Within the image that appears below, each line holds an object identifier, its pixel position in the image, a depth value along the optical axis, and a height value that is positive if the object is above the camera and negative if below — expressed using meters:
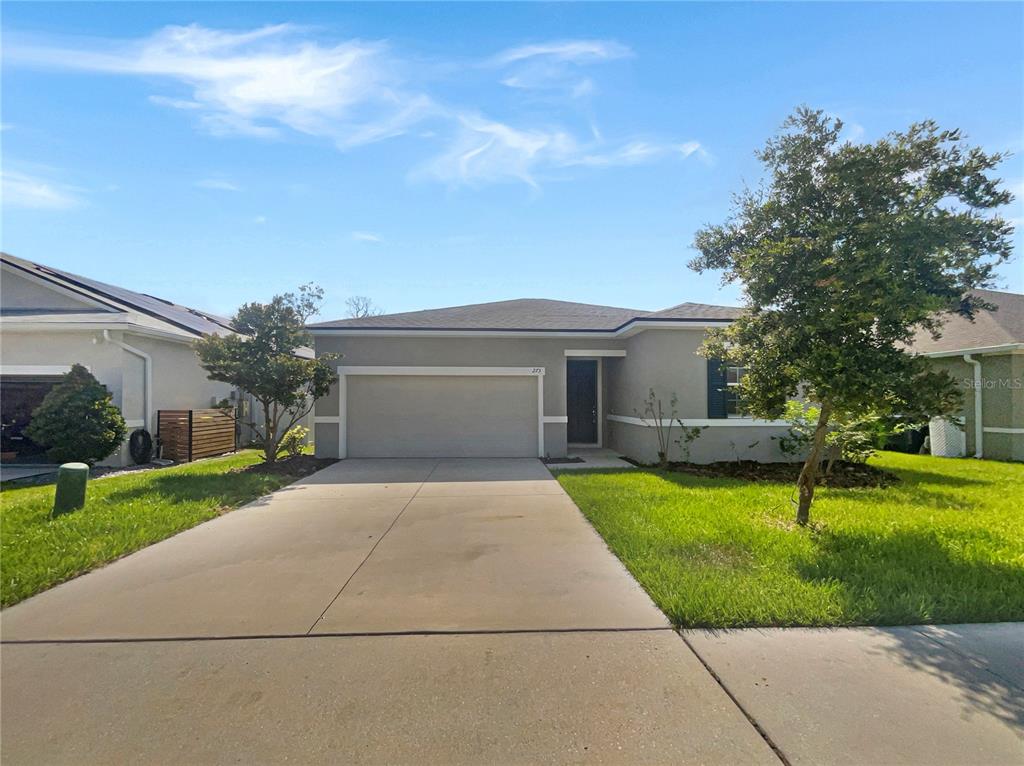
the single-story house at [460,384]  11.50 -0.07
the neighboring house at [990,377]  11.02 +0.05
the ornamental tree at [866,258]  4.36 +1.15
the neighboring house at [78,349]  10.59 +0.78
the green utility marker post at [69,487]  6.12 -1.34
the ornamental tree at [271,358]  9.20 +0.48
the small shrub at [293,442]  11.87 -1.49
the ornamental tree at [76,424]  9.35 -0.80
